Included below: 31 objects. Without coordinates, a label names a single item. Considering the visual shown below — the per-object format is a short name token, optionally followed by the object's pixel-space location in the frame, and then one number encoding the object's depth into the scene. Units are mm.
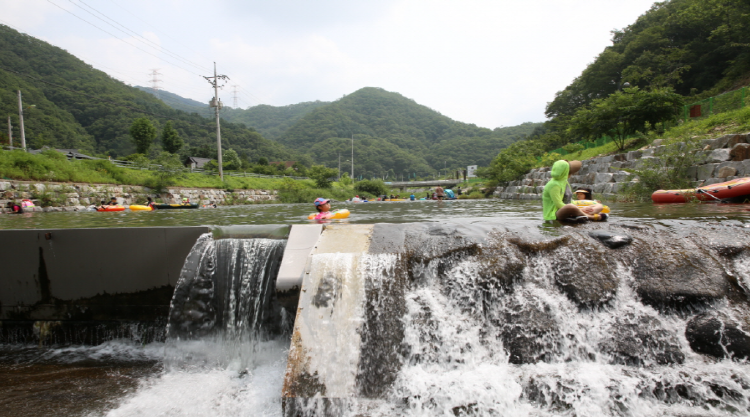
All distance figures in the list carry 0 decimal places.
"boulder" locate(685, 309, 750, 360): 3307
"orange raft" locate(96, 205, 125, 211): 18188
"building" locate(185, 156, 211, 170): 51906
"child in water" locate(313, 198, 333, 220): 10227
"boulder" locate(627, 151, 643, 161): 15680
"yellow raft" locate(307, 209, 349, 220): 10584
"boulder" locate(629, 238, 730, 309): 3615
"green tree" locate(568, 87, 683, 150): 19047
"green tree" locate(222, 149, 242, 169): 51347
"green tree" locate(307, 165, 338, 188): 48625
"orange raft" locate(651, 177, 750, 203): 8305
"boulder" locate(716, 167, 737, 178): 10648
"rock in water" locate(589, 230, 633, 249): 4129
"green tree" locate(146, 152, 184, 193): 26344
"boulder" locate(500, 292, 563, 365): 3490
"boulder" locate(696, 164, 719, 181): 11383
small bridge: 75562
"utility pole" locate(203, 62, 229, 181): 34312
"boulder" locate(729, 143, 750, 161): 10594
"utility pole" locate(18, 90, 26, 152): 26500
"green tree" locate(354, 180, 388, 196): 57594
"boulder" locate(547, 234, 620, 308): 3756
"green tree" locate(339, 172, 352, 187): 56975
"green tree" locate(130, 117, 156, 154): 45938
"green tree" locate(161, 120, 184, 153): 52819
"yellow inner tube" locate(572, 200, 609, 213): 6355
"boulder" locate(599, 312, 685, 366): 3379
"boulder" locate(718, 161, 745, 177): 10523
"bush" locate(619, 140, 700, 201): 12031
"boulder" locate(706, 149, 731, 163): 11102
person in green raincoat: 5328
